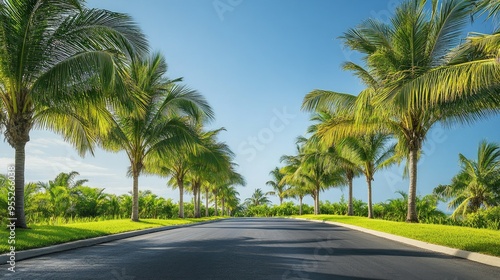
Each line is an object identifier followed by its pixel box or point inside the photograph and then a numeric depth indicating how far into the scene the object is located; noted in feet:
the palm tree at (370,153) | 96.53
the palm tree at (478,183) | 97.81
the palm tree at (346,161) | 98.48
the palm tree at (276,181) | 225.76
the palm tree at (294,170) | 155.31
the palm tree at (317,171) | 109.60
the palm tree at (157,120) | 68.64
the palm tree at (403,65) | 55.72
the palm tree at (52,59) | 38.75
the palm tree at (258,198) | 313.73
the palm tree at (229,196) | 215.51
